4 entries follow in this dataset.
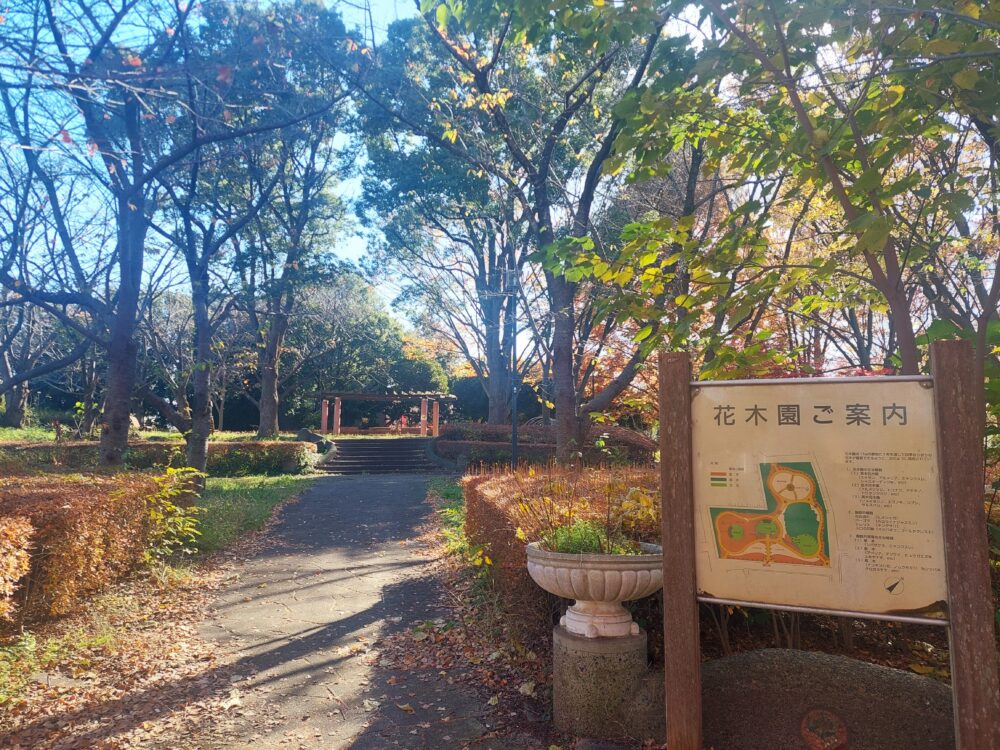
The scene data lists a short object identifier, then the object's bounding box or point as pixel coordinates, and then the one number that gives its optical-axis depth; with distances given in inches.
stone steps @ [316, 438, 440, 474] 840.9
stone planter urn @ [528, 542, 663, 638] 137.2
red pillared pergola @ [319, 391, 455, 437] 1098.1
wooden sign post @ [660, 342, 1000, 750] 97.9
